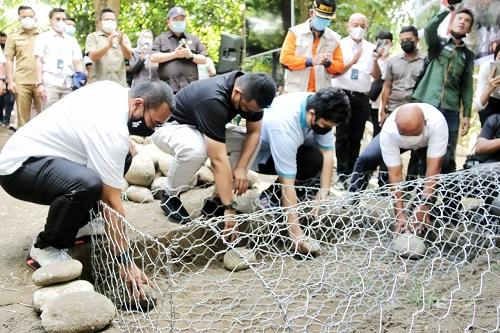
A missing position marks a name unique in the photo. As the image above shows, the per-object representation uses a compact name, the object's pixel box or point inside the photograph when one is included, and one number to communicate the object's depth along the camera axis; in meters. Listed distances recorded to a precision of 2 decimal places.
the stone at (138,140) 5.07
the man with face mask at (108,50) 4.82
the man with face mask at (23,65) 5.03
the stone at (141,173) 3.78
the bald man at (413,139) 3.04
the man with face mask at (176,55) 4.37
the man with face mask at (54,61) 4.86
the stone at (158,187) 3.65
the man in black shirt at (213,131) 2.84
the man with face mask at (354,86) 4.20
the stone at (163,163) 4.01
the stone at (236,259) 2.78
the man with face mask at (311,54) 4.09
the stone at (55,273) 2.21
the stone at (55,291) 2.16
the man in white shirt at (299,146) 2.89
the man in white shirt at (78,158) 2.25
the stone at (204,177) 3.98
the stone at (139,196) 3.59
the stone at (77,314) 1.96
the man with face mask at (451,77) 3.71
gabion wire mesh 2.29
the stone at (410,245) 2.98
